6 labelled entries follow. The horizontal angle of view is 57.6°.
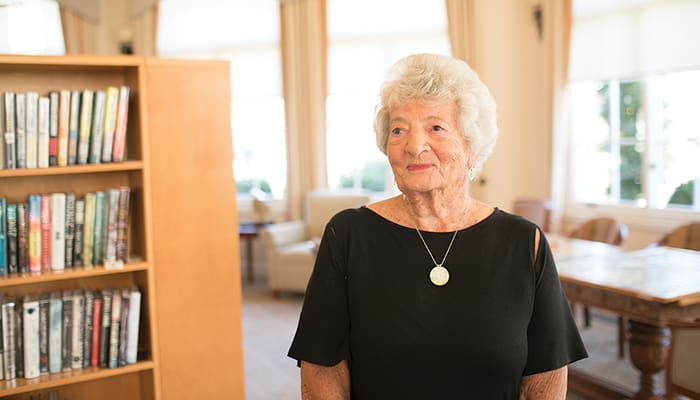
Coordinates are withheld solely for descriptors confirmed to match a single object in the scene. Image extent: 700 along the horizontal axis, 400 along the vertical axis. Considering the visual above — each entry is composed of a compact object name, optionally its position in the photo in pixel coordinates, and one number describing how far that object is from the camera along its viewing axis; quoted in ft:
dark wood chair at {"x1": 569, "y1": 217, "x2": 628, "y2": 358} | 14.70
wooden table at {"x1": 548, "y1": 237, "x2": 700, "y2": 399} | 9.61
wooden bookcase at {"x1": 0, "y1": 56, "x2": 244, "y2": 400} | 9.17
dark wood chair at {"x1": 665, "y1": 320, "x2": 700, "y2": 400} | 9.55
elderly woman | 5.24
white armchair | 21.08
